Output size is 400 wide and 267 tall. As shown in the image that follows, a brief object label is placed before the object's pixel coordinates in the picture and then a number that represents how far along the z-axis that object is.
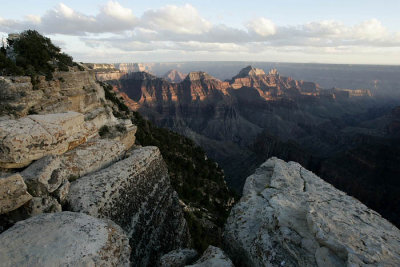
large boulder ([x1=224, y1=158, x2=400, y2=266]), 5.44
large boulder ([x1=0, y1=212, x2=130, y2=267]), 5.37
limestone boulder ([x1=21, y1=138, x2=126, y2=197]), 7.48
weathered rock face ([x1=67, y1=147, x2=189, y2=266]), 8.62
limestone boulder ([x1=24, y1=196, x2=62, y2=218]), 7.05
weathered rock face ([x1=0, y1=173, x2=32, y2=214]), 6.51
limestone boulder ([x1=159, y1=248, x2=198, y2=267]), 7.99
